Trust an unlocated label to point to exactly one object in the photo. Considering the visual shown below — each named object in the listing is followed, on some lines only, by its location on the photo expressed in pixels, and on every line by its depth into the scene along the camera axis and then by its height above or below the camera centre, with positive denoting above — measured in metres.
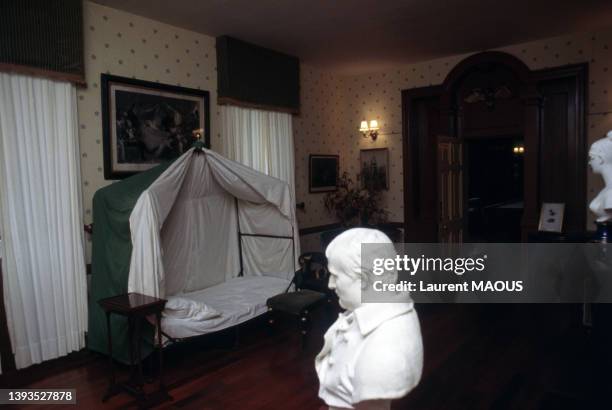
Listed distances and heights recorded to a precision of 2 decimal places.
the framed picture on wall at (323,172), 6.52 +0.19
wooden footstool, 3.85 -1.05
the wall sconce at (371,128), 6.77 +0.85
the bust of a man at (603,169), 3.89 +0.08
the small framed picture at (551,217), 5.08 -0.45
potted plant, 6.68 -0.32
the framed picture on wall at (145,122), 4.12 +0.68
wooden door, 5.51 -0.11
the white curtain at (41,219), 3.53 -0.23
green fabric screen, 3.42 -0.52
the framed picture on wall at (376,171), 6.80 +0.20
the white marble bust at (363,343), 1.18 -0.45
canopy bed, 3.40 -0.52
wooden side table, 2.98 -0.98
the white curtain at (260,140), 5.18 +0.58
